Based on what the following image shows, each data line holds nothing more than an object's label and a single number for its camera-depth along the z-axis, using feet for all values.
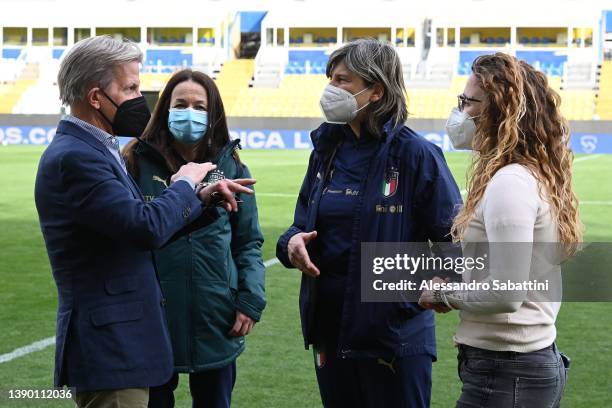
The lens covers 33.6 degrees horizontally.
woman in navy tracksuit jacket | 11.85
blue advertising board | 105.09
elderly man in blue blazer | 10.11
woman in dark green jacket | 12.96
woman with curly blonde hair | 9.50
